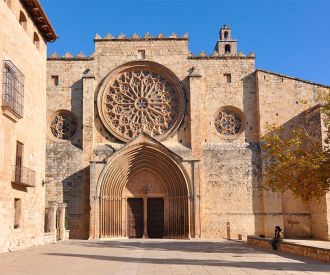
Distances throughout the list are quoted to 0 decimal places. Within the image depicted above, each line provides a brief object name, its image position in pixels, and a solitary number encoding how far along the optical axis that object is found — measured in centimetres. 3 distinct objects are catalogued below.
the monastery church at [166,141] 2336
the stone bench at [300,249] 1163
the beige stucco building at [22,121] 1446
